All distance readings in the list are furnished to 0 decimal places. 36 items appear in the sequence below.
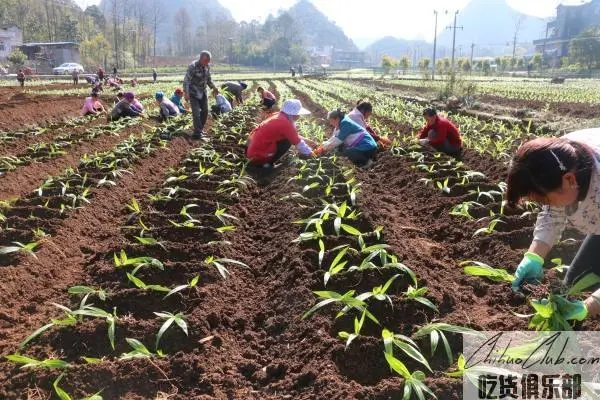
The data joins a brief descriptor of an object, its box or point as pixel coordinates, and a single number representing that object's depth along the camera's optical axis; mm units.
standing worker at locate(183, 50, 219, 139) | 9812
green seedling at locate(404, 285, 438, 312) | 3050
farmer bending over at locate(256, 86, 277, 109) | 9055
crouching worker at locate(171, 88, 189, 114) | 14146
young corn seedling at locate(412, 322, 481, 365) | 2668
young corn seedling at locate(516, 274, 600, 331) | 2312
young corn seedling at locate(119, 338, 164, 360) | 2777
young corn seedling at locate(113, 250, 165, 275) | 3641
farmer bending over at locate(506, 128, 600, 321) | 2223
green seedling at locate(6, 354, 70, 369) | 2604
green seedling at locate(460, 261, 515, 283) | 2828
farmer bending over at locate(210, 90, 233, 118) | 13781
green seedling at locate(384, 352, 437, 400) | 2291
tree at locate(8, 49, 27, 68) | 45728
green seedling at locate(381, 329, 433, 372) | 2553
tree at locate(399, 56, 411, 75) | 62062
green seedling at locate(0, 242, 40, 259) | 3944
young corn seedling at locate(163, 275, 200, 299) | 3352
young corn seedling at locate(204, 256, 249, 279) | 3776
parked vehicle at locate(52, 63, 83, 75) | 44969
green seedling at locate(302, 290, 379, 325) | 2949
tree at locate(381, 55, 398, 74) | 66738
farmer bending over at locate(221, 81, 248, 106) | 16422
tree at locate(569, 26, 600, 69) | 57188
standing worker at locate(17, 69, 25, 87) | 26556
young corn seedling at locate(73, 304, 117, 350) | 2914
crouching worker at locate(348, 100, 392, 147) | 7782
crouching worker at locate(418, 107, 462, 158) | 7777
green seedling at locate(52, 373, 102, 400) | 2381
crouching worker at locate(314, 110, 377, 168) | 7379
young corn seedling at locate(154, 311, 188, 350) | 2906
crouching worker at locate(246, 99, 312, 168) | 6980
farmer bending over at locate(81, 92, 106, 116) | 13227
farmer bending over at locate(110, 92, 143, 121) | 12102
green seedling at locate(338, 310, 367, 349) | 2791
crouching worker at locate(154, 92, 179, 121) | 12406
